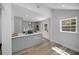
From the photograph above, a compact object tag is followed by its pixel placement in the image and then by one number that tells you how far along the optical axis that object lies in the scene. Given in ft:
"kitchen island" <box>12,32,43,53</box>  4.91
